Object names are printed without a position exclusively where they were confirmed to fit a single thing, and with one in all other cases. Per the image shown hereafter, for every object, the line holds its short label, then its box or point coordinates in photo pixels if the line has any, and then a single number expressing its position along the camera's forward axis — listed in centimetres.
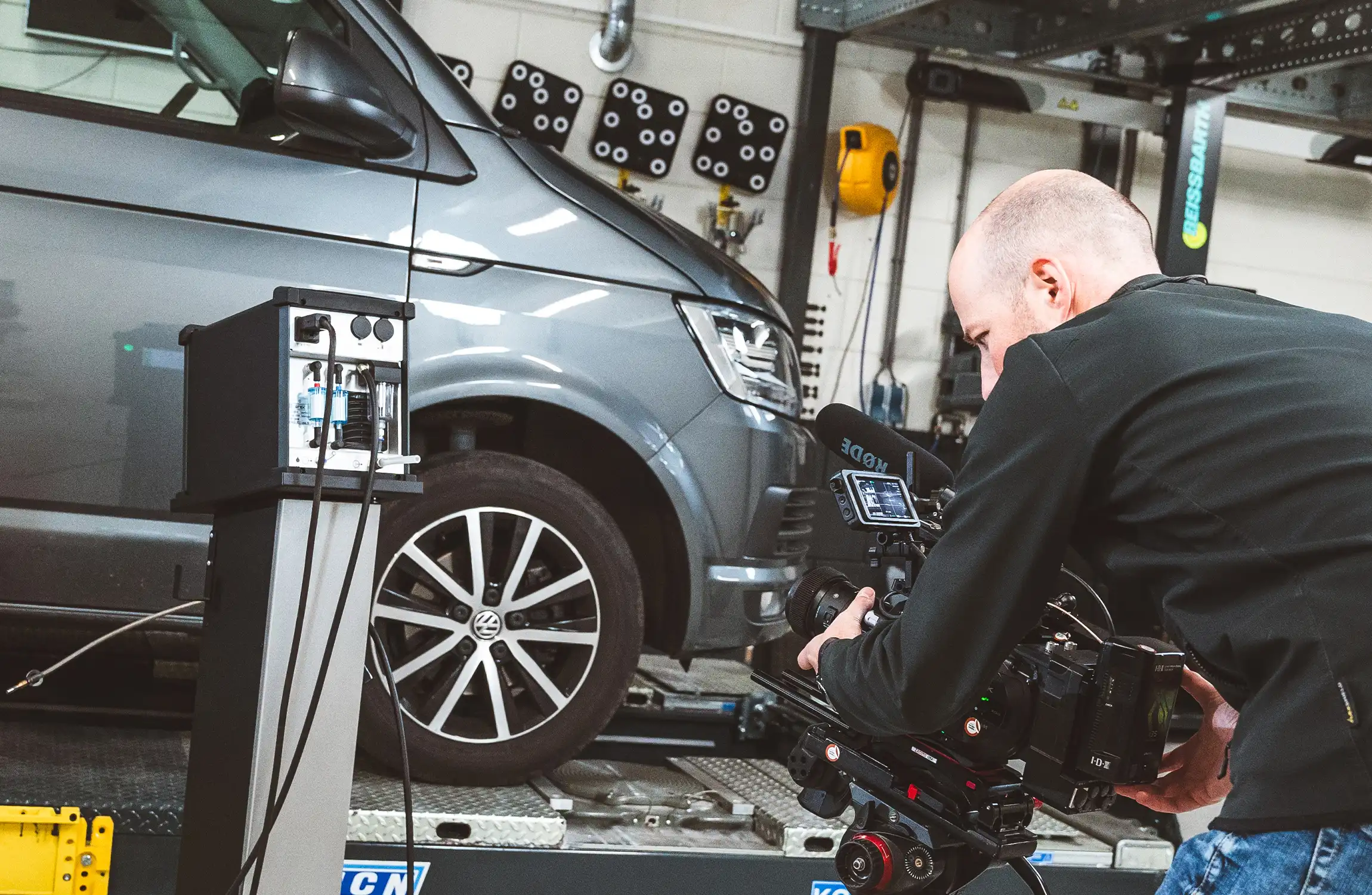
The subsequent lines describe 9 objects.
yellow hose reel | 636
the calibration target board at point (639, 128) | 620
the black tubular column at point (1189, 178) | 627
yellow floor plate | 201
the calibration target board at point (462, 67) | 598
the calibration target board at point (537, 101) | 610
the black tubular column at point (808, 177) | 635
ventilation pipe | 605
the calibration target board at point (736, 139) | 637
